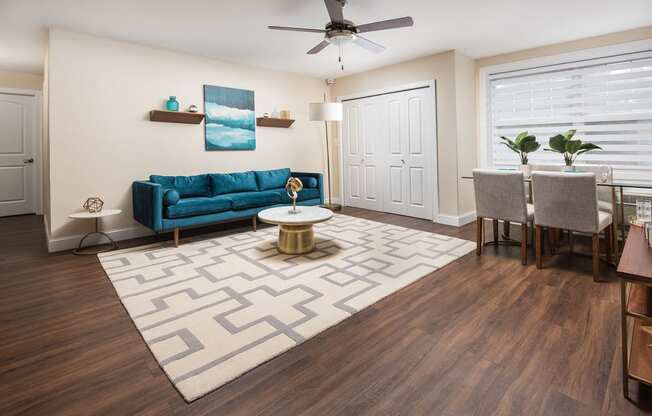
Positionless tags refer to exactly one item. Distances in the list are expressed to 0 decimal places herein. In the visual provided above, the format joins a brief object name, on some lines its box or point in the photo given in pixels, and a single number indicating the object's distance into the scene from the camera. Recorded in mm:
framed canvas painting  4965
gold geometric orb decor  3850
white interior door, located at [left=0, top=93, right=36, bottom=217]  5738
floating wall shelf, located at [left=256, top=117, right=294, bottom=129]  5507
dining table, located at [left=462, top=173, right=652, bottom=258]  2731
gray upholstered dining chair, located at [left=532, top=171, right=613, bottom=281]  2670
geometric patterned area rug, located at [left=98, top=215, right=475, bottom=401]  1845
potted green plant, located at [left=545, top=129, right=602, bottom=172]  3142
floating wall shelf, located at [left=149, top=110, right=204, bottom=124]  4359
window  3879
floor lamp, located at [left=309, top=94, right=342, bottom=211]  5406
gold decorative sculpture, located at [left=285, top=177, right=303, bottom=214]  3791
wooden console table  1355
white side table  3668
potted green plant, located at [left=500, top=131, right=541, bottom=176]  3411
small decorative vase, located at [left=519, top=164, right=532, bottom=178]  3541
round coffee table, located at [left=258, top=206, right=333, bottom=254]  3475
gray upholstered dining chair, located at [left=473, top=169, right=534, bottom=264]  3082
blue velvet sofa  3875
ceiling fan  2854
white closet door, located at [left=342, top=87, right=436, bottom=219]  5125
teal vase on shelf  4441
